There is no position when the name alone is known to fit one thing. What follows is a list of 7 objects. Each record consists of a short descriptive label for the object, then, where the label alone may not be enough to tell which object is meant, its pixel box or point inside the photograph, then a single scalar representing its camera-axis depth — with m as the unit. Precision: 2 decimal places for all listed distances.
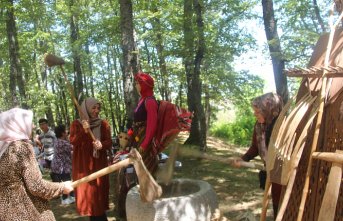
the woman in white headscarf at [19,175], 2.78
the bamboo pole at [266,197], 2.35
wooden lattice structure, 2.17
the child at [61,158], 7.09
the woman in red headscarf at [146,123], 4.37
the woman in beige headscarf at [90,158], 4.86
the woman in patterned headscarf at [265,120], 3.60
